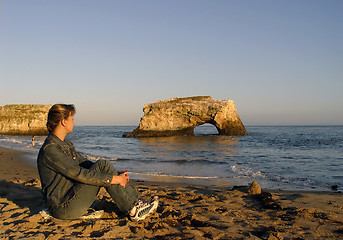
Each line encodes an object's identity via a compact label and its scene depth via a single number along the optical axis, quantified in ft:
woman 9.96
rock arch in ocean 127.03
